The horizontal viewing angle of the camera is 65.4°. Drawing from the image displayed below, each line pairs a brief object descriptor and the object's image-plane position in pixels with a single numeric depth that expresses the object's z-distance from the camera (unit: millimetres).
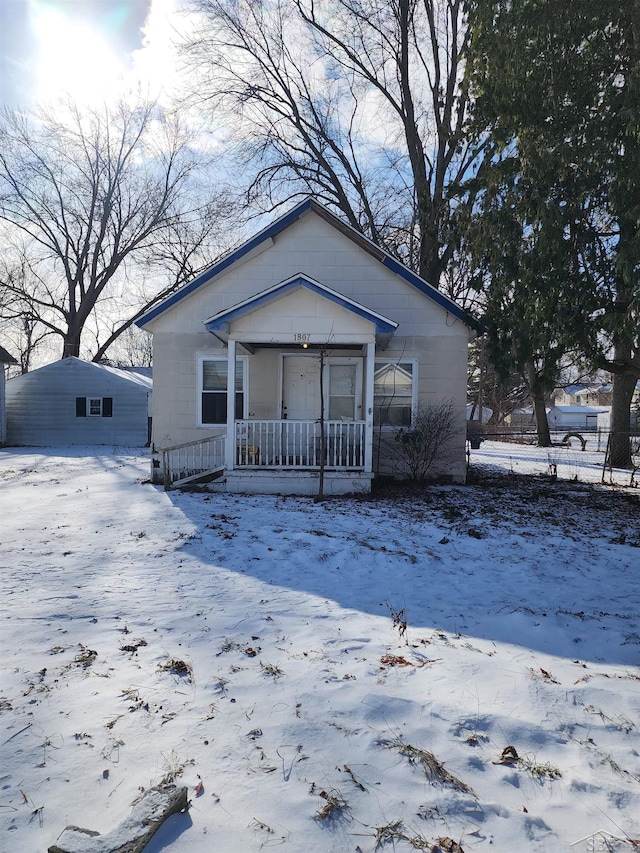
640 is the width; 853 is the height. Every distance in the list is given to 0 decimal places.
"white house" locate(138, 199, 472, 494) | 10688
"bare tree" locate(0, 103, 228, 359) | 31359
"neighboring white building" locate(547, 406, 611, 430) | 70688
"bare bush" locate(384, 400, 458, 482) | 10523
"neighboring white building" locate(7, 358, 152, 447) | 22141
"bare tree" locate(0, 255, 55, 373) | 30000
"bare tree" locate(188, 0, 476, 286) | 17781
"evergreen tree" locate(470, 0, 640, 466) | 7309
